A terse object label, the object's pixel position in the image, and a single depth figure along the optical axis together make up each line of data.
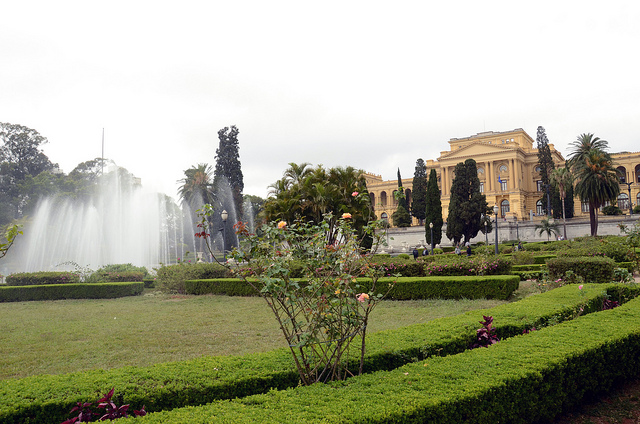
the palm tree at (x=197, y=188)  50.41
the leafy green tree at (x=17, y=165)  52.88
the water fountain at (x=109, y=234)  28.62
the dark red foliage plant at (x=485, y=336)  5.35
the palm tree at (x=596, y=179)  34.88
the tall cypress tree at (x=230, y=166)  47.19
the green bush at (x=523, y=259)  20.97
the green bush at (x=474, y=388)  3.03
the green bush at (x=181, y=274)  18.44
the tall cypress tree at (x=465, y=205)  42.75
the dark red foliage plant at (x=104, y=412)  3.40
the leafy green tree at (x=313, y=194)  20.25
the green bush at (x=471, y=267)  14.06
